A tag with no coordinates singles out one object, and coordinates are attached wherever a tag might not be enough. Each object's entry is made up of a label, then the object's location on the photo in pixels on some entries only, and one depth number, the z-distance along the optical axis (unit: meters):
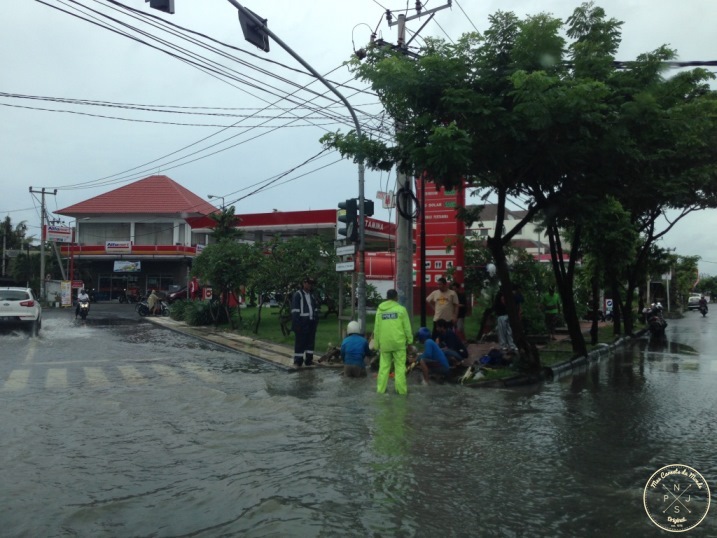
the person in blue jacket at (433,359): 11.89
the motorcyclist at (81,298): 31.44
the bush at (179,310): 30.18
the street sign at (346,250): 14.98
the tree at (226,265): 22.88
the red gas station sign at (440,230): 19.73
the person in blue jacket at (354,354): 12.33
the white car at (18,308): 23.03
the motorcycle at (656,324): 24.41
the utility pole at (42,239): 47.00
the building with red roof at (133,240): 54.28
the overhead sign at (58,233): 48.72
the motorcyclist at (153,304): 33.91
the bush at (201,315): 26.81
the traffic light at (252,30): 11.18
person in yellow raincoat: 10.57
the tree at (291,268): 19.52
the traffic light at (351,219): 14.48
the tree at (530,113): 10.62
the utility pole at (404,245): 14.30
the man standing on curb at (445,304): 14.84
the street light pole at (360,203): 12.58
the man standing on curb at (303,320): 13.94
